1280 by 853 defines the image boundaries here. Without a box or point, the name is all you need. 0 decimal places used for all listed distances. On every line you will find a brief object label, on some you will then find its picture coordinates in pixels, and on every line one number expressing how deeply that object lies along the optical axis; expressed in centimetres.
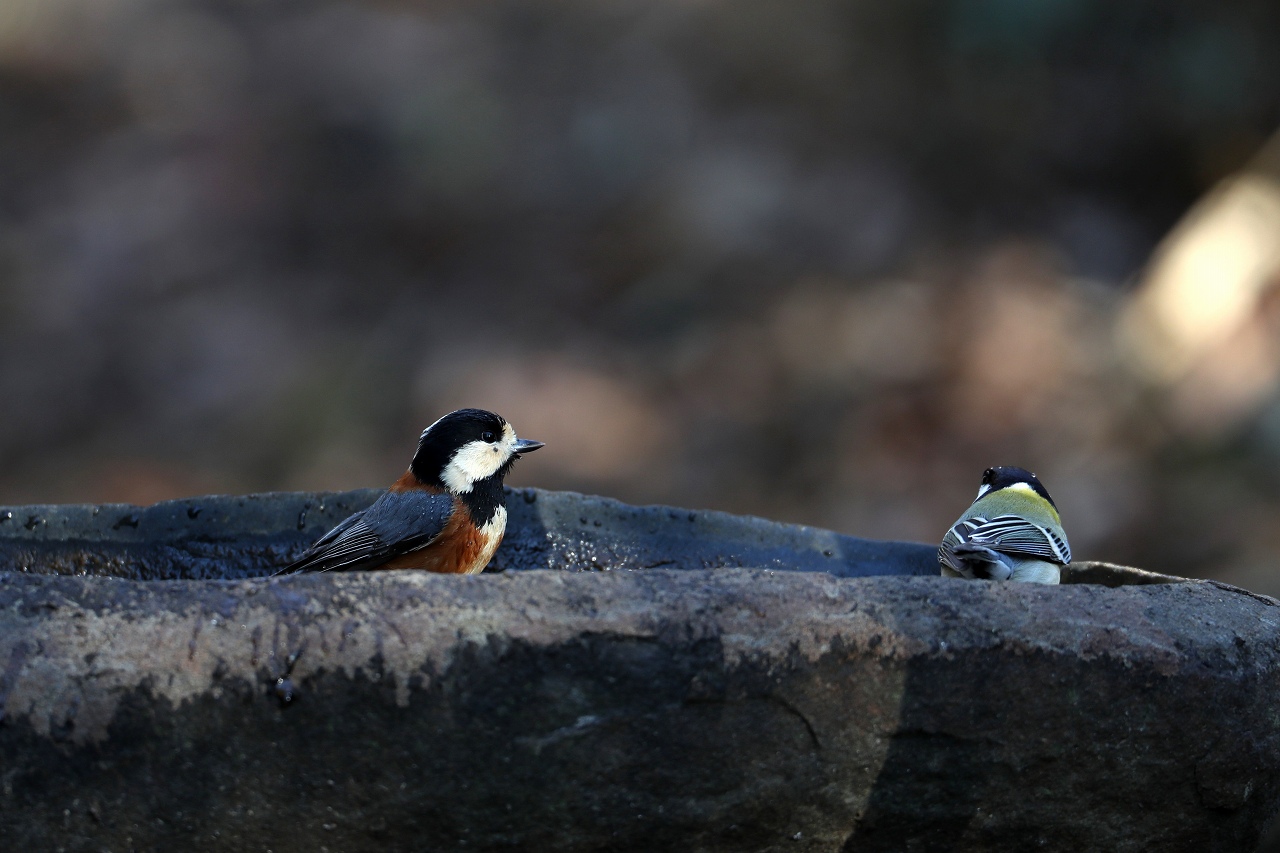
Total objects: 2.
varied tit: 595
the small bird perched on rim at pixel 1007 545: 595
